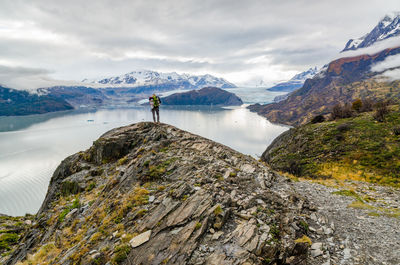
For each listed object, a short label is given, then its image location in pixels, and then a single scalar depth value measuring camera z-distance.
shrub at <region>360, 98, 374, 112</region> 39.43
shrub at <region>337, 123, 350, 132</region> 28.19
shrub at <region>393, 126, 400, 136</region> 23.50
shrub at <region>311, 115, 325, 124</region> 38.19
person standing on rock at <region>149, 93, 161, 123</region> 21.77
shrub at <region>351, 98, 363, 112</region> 42.34
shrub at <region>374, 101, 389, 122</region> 27.73
